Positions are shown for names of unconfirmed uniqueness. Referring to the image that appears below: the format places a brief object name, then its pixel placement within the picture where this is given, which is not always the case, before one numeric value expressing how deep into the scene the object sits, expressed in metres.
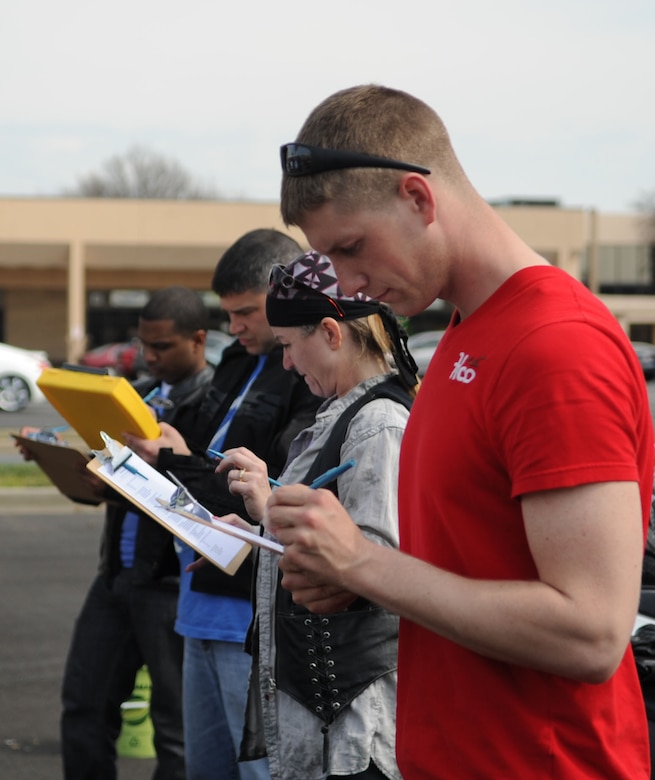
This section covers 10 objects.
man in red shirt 1.61
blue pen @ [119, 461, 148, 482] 2.66
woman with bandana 2.54
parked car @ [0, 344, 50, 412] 25.81
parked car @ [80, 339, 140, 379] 32.31
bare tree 77.25
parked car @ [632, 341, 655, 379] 39.31
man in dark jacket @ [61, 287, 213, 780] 4.30
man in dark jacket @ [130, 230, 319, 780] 3.58
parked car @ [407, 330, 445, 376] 33.75
